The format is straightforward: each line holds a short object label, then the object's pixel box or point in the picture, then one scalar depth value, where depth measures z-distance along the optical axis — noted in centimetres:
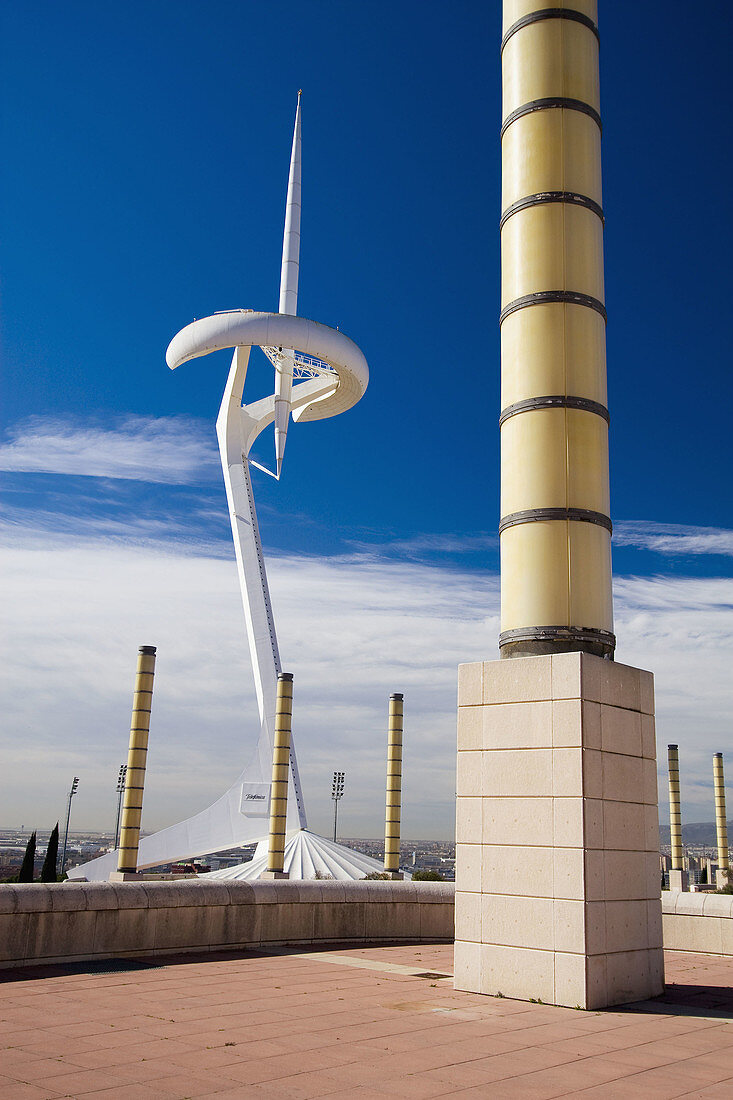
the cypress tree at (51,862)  3484
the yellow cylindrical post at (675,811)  4503
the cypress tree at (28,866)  3142
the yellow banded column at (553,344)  1228
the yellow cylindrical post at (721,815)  4500
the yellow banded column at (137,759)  2917
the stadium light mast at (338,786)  6384
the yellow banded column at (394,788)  3316
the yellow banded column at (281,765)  3284
